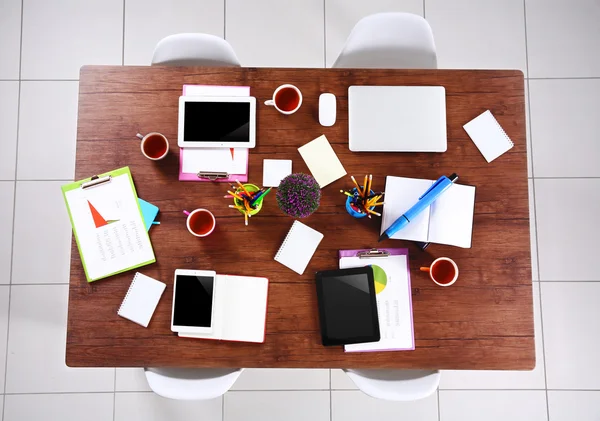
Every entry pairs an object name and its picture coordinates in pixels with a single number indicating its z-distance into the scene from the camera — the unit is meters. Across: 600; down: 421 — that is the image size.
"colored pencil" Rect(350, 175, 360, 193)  1.35
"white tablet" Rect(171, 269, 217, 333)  1.35
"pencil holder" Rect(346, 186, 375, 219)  1.39
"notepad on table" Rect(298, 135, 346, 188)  1.45
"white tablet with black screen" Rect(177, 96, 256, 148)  1.43
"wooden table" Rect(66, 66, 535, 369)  1.38
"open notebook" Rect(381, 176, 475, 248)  1.40
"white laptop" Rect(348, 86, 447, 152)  1.46
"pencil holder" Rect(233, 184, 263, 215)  1.38
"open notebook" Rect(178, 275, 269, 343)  1.37
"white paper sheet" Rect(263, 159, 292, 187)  1.44
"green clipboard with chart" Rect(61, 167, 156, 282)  1.40
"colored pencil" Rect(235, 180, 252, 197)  1.33
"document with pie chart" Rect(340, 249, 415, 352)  1.38
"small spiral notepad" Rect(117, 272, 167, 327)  1.38
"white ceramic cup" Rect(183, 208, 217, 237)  1.38
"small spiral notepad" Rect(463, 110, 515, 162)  1.47
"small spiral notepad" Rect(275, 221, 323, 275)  1.41
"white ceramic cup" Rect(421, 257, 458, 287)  1.34
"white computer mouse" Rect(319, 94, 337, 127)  1.45
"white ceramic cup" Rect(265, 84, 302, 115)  1.42
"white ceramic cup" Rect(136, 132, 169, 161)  1.41
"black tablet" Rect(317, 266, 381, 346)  1.36
